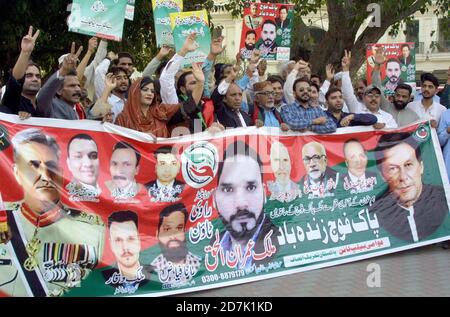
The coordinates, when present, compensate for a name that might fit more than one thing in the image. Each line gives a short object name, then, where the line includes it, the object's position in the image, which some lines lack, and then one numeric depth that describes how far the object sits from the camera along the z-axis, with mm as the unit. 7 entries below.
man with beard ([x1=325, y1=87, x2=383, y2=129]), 7047
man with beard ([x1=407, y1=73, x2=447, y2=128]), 7992
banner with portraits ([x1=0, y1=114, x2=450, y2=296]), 5223
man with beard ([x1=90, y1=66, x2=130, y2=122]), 6910
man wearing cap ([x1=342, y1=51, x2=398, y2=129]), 7855
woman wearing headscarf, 6047
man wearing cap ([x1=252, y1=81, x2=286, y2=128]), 7070
